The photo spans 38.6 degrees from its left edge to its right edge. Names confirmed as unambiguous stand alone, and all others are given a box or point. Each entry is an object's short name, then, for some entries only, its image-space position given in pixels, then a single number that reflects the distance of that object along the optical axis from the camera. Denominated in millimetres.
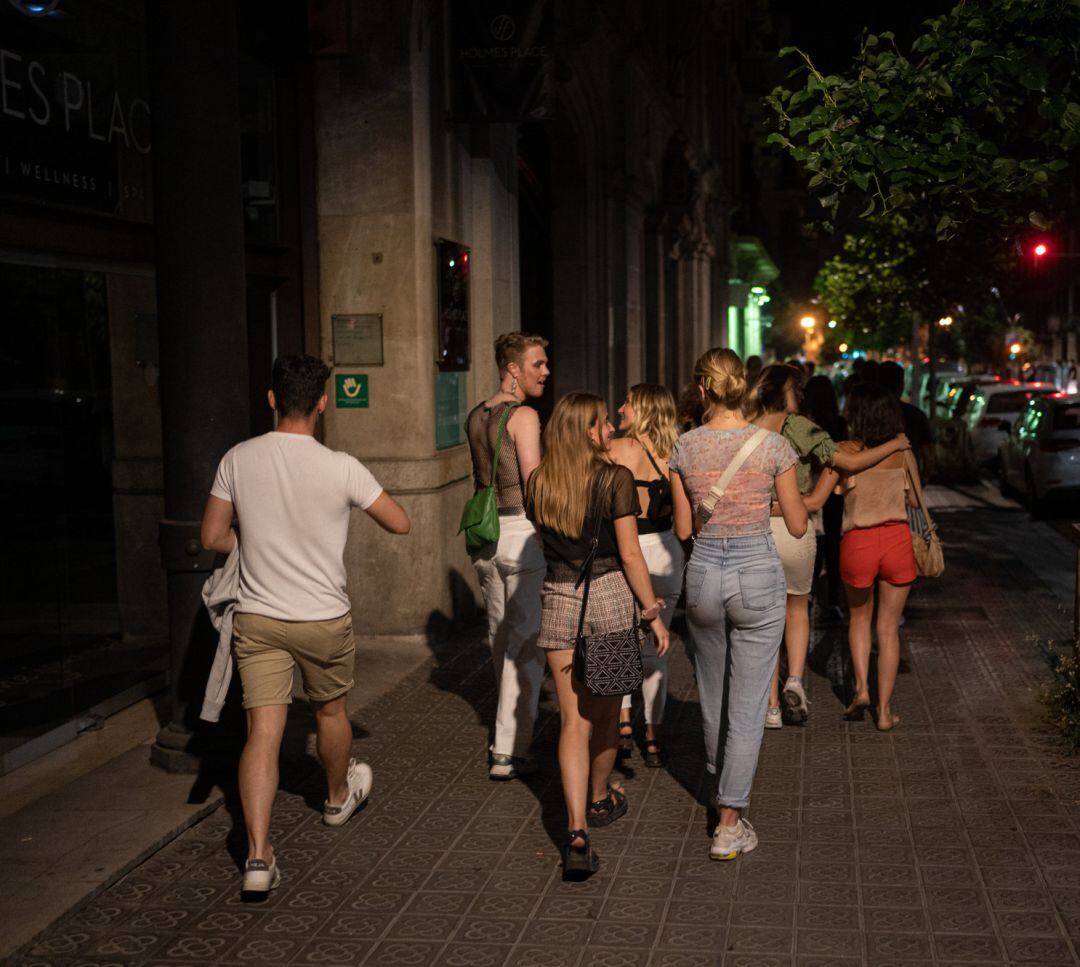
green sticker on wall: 10852
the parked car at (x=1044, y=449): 19234
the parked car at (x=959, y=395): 30692
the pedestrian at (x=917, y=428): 11141
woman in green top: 8180
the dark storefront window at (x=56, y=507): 7504
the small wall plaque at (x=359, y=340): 10789
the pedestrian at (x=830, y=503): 11234
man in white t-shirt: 5789
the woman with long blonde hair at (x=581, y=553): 6027
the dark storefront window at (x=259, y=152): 10281
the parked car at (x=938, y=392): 35322
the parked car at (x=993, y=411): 26344
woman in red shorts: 8141
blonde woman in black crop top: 7488
